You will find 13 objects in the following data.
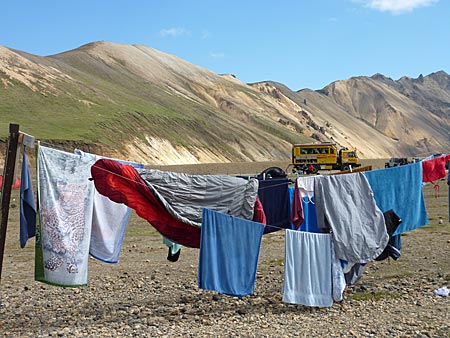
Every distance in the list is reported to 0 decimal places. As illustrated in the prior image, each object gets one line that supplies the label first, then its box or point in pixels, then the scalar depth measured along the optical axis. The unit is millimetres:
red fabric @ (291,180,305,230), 9781
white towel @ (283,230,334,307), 9188
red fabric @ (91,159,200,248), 8422
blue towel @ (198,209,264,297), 8617
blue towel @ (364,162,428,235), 10180
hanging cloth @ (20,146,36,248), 8633
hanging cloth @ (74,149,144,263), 9391
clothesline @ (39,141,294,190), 8398
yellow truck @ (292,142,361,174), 50688
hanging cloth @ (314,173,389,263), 9648
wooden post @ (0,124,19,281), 8328
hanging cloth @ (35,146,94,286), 8477
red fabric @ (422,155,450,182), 11360
